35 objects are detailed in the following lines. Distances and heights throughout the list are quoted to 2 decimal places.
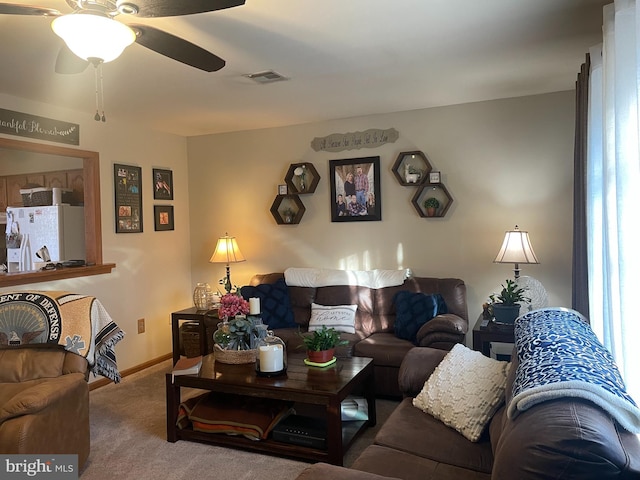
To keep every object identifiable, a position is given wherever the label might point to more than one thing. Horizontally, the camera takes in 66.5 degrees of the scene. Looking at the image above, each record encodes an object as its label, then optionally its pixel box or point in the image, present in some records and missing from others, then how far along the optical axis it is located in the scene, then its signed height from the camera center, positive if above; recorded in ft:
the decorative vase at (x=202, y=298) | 16.05 -2.18
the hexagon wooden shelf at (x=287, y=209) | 16.37 +0.70
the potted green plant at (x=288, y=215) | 16.43 +0.50
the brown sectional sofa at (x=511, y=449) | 3.73 -1.99
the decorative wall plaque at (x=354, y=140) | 15.07 +2.81
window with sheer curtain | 5.71 +0.48
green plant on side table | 11.41 -1.90
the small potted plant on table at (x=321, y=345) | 10.05 -2.41
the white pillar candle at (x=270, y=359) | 9.59 -2.55
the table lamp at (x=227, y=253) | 16.14 -0.73
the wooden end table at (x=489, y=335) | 11.15 -2.53
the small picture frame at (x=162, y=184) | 16.47 +1.67
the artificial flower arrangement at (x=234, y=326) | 10.62 -2.09
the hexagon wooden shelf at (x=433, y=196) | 14.32 +0.85
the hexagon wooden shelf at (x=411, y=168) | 14.53 +1.78
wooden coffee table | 8.74 -3.02
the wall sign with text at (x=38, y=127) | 11.76 +2.76
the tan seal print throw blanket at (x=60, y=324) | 9.60 -1.80
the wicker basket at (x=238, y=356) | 10.55 -2.73
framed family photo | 15.28 +1.24
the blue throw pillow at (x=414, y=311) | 12.75 -2.23
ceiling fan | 5.71 +2.65
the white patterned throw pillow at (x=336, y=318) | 13.65 -2.53
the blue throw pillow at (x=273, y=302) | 14.33 -2.16
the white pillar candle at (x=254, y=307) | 11.11 -1.75
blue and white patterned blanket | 4.21 -1.44
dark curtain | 9.24 +0.44
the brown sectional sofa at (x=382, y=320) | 11.91 -2.49
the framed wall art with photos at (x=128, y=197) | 14.88 +1.12
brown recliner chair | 7.89 -2.85
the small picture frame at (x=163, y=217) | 16.49 +0.52
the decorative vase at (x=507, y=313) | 11.40 -2.06
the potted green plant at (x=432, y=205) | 14.37 +0.64
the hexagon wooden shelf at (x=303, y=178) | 16.03 +1.70
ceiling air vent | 10.64 +3.43
